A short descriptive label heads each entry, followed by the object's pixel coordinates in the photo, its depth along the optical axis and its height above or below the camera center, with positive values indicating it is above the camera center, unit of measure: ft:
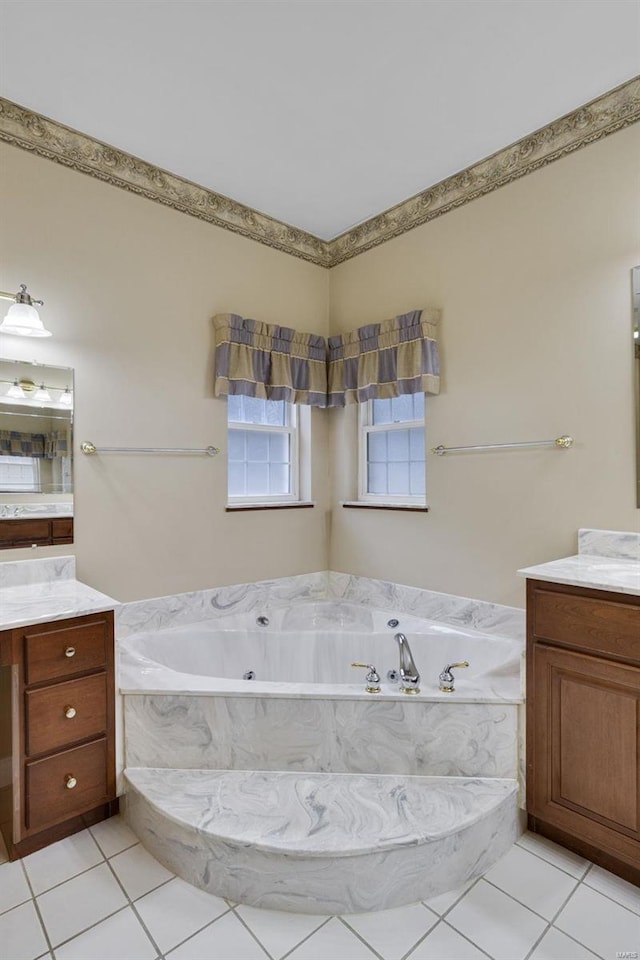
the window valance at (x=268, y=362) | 9.04 +2.29
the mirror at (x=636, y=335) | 6.57 +1.88
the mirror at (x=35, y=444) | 6.97 +0.56
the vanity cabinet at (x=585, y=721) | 5.12 -2.56
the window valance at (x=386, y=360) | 8.79 +2.27
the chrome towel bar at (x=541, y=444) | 7.20 +0.56
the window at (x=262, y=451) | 9.87 +0.65
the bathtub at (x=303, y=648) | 7.77 -2.66
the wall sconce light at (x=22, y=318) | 6.60 +2.17
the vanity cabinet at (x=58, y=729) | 5.58 -2.82
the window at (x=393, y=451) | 9.64 +0.62
